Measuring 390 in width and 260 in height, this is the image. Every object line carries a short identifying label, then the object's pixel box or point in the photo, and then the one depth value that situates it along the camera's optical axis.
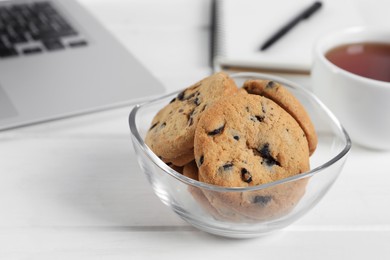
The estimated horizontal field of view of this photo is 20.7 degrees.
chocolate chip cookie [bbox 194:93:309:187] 0.58
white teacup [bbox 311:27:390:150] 0.69
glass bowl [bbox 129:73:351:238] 0.58
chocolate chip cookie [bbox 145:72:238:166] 0.60
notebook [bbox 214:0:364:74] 0.81
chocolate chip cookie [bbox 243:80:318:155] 0.62
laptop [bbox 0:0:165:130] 0.74
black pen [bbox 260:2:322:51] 0.82
